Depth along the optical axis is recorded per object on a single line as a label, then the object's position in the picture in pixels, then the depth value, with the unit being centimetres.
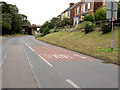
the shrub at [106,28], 2318
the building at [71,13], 5475
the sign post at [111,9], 1588
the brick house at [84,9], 3984
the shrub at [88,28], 2853
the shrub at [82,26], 3052
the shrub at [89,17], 3597
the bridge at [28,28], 10819
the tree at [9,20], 6075
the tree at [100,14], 2938
